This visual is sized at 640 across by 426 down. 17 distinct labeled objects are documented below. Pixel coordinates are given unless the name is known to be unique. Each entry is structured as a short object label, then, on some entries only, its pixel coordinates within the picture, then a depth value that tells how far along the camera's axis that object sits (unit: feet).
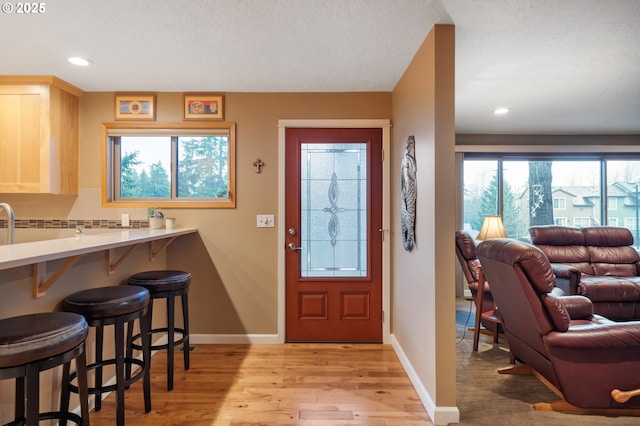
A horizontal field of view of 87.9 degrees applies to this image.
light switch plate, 10.59
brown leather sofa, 12.47
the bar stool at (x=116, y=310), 5.77
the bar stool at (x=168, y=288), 7.74
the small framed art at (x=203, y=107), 10.50
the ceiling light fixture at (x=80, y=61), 8.24
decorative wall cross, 10.55
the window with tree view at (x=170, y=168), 10.77
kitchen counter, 4.30
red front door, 10.60
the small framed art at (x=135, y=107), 10.43
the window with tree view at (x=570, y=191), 16.66
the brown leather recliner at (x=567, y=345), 6.34
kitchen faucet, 6.64
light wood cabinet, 9.36
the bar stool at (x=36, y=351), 3.99
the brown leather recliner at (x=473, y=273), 10.73
